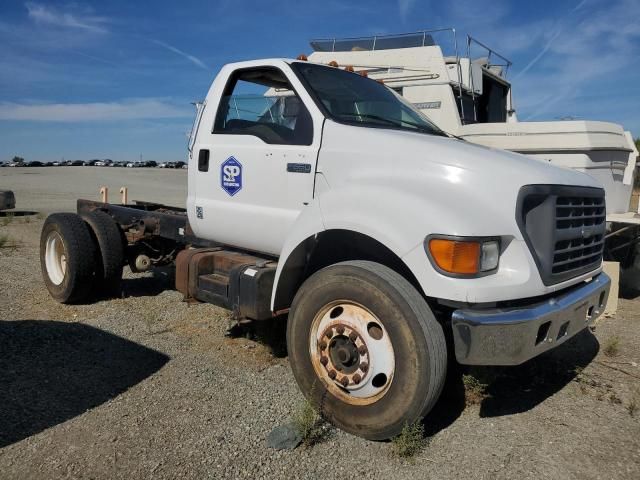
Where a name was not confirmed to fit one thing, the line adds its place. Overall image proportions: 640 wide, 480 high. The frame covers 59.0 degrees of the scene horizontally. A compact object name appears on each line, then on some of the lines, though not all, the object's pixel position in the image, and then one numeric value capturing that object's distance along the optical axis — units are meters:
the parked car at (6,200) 14.75
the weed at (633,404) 3.79
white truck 3.04
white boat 6.21
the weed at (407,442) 3.15
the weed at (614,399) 3.96
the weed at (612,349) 4.91
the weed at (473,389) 3.96
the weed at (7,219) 13.56
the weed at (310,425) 3.34
